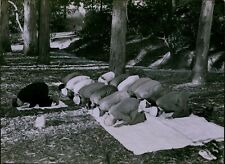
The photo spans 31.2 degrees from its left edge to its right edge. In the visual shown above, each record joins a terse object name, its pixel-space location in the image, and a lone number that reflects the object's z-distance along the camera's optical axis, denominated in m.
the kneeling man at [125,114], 7.32
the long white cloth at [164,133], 6.32
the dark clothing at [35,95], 8.85
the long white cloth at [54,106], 8.73
